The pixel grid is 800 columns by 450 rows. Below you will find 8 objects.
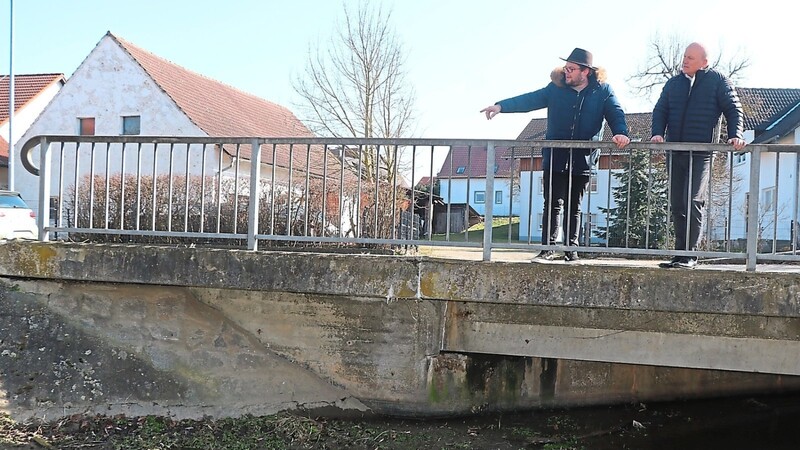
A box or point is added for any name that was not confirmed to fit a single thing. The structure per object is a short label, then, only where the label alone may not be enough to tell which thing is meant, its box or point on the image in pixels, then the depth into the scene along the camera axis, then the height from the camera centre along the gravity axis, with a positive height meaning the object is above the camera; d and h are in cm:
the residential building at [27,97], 2880 +515
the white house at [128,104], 2219 +379
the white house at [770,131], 1962 +418
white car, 1316 -19
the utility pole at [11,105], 1986 +326
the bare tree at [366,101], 2027 +376
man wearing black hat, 537 +91
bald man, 492 +85
